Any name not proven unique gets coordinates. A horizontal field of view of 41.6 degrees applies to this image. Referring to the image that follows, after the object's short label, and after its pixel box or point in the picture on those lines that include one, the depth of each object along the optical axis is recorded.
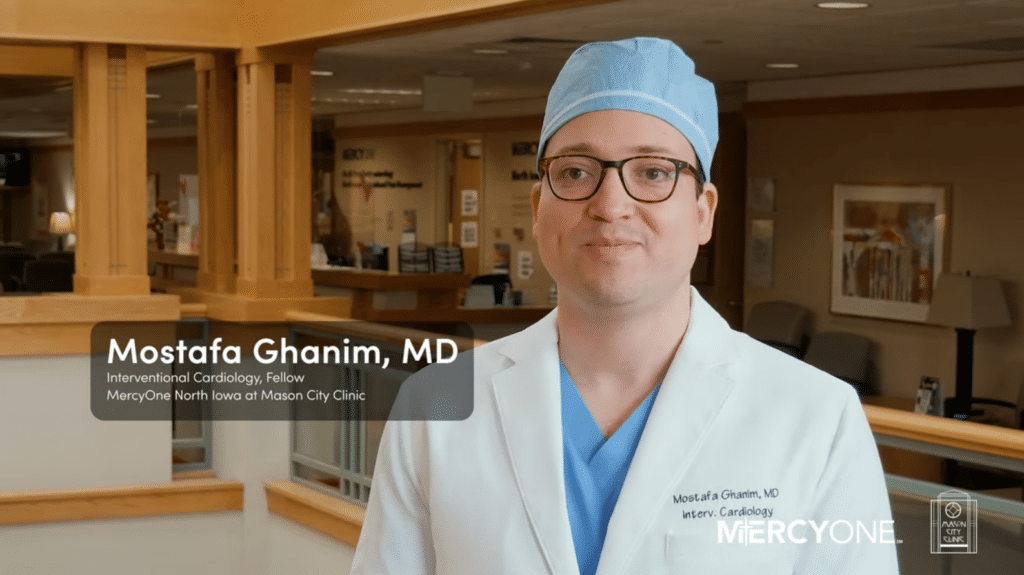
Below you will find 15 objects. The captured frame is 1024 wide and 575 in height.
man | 1.33
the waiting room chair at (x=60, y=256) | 16.11
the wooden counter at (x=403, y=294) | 11.05
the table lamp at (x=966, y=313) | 8.30
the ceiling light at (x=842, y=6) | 5.74
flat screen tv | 26.70
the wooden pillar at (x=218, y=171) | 7.79
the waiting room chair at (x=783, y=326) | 10.11
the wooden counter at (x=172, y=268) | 14.30
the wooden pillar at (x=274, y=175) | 7.24
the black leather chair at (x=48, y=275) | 14.45
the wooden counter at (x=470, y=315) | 10.21
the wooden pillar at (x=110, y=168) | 6.85
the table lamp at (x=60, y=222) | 18.25
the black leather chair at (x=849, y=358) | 9.55
